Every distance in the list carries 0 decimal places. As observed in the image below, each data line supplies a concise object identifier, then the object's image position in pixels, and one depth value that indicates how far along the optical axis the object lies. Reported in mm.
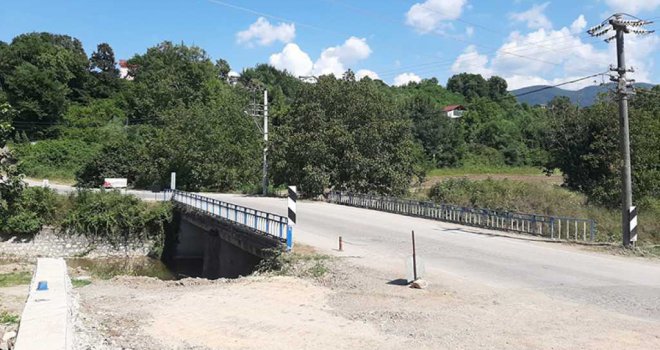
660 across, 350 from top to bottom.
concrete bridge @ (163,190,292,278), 18547
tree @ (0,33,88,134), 80750
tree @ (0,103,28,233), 18062
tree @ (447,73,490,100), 160625
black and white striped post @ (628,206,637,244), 16734
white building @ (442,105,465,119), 130875
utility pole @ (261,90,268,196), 43094
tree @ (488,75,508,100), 154750
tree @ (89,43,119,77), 115062
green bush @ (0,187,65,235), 29344
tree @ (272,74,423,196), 37531
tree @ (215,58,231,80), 115925
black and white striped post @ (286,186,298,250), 16203
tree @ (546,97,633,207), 29156
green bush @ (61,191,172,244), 31094
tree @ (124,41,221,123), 76125
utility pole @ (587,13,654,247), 17188
